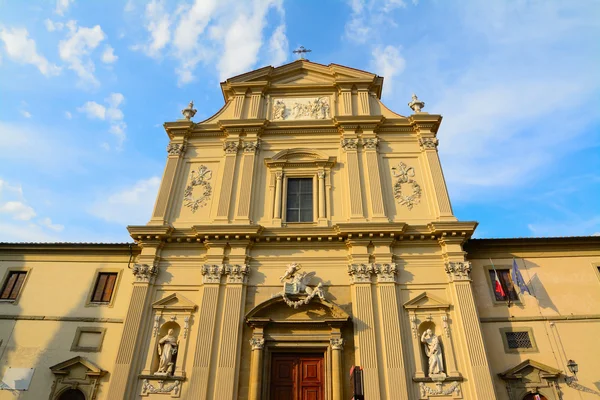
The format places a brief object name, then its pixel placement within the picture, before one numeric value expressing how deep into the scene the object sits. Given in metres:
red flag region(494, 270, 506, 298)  15.52
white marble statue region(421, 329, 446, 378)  13.64
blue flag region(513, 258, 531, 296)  15.44
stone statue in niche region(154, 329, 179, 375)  14.17
